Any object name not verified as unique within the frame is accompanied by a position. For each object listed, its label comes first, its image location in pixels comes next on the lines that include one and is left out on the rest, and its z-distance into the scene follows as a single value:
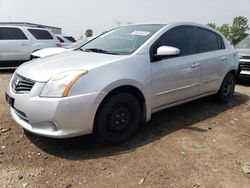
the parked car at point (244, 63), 5.05
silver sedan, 2.10
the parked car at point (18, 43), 6.78
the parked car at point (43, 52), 5.82
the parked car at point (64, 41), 9.29
